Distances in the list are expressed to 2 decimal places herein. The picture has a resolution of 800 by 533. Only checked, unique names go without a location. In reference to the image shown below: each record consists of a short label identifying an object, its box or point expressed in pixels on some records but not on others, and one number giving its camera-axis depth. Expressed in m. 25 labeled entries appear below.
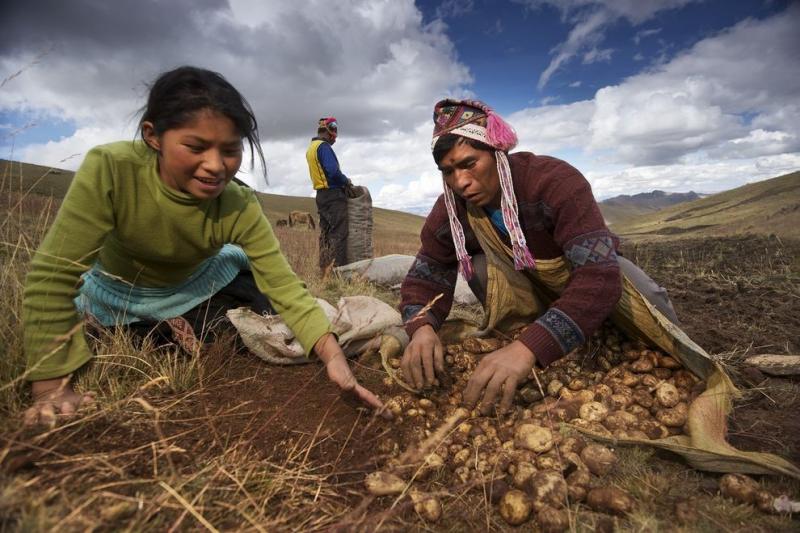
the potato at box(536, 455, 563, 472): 1.43
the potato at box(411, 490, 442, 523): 1.27
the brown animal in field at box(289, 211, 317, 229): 24.53
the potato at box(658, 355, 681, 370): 1.95
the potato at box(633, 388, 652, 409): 1.78
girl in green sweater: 1.53
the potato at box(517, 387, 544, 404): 1.86
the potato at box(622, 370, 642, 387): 1.92
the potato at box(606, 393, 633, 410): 1.77
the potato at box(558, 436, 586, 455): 1.51
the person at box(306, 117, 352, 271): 5.36
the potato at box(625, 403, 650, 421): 1.73
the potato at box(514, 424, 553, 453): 1.52
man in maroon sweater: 1.63
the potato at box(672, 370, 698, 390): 1.87
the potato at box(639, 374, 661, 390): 1.89
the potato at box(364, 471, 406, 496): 1.32
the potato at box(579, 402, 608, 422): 1.69
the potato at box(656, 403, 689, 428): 1.67
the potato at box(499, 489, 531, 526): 1.27
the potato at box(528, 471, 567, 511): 1.29
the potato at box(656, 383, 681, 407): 1.76
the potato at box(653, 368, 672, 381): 1.94
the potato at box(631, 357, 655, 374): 1.97
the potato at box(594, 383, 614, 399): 1.82
